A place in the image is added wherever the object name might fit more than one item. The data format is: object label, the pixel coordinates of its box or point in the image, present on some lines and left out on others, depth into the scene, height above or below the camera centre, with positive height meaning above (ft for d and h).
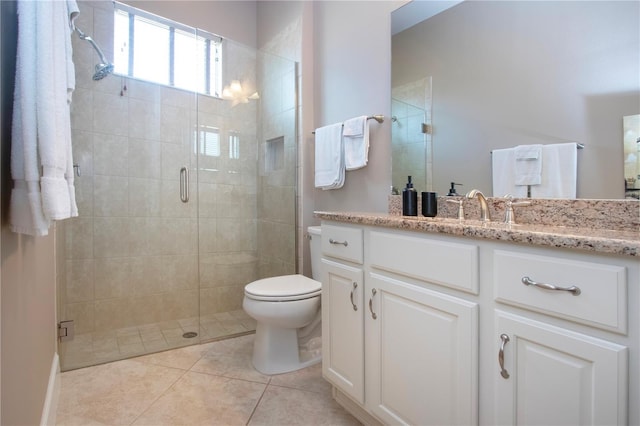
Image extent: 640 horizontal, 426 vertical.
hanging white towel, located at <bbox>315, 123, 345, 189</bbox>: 6.88 +1.06
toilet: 5.71 -2.00
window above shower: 8.07 +3.92
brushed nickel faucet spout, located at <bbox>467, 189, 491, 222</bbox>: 4.24 +0.03
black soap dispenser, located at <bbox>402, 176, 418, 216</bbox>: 4.94 +0.07
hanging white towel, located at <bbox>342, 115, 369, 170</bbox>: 6.35 +1.26
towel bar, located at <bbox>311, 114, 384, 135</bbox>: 6.22 +1.68
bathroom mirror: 3.49 +1.54
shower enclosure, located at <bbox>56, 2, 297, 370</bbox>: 7.43 +0.14
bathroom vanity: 2.24 -1.01
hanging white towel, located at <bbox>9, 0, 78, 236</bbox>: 2.33 +0.57
